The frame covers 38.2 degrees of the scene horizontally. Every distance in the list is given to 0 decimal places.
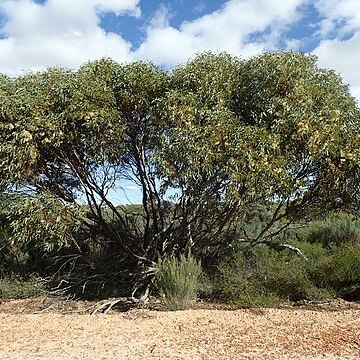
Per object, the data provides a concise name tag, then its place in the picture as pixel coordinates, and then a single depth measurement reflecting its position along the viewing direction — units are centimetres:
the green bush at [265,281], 980
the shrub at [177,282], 904
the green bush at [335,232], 1421
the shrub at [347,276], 1029
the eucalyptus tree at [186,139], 867
